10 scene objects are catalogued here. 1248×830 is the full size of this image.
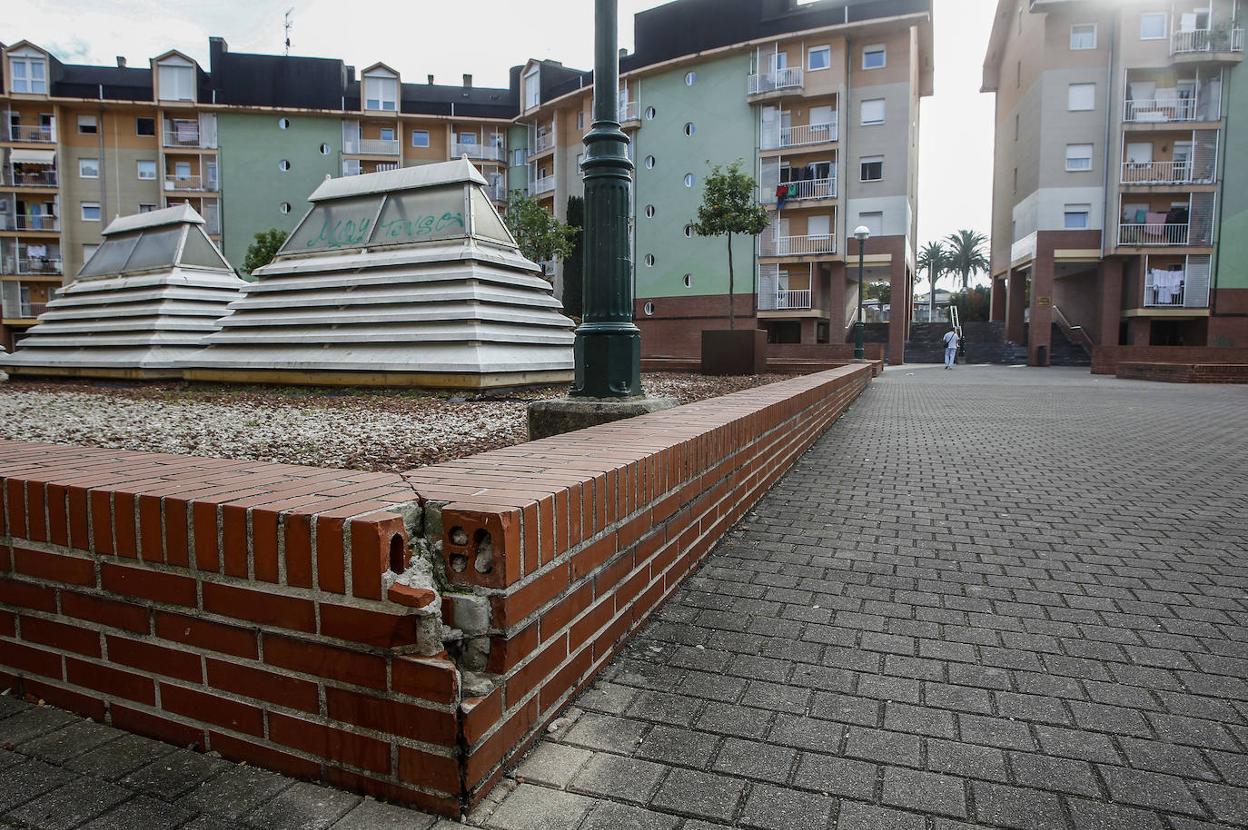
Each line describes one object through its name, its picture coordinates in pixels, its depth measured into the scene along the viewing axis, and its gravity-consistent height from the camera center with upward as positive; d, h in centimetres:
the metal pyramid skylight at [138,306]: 1295 +62
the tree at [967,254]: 9462 +1185
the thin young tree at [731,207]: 2631 +484
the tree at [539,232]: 4028 +602
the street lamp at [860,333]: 2325 +45
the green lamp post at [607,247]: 509 +66
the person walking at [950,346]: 3250 +11
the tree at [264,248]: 4306 +530
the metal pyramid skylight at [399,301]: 961 +57
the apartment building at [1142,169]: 3516 +862
